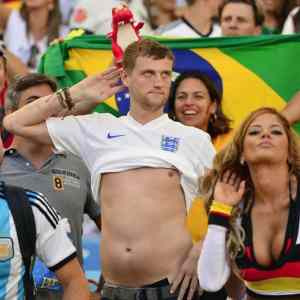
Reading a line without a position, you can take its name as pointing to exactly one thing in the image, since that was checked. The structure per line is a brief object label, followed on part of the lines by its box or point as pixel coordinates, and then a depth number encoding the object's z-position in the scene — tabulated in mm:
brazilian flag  17391
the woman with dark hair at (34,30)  22750
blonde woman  12289
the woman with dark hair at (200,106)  16203
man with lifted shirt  13633
